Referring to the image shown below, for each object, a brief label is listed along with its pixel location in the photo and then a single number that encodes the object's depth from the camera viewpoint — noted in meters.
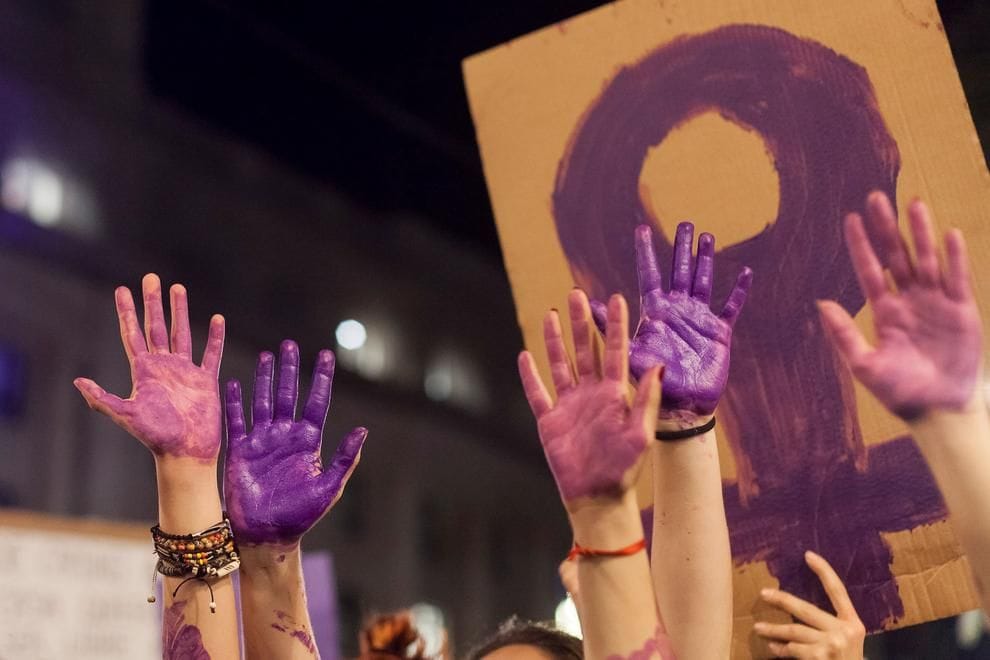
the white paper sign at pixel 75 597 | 4.77
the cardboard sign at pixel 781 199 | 3.95
